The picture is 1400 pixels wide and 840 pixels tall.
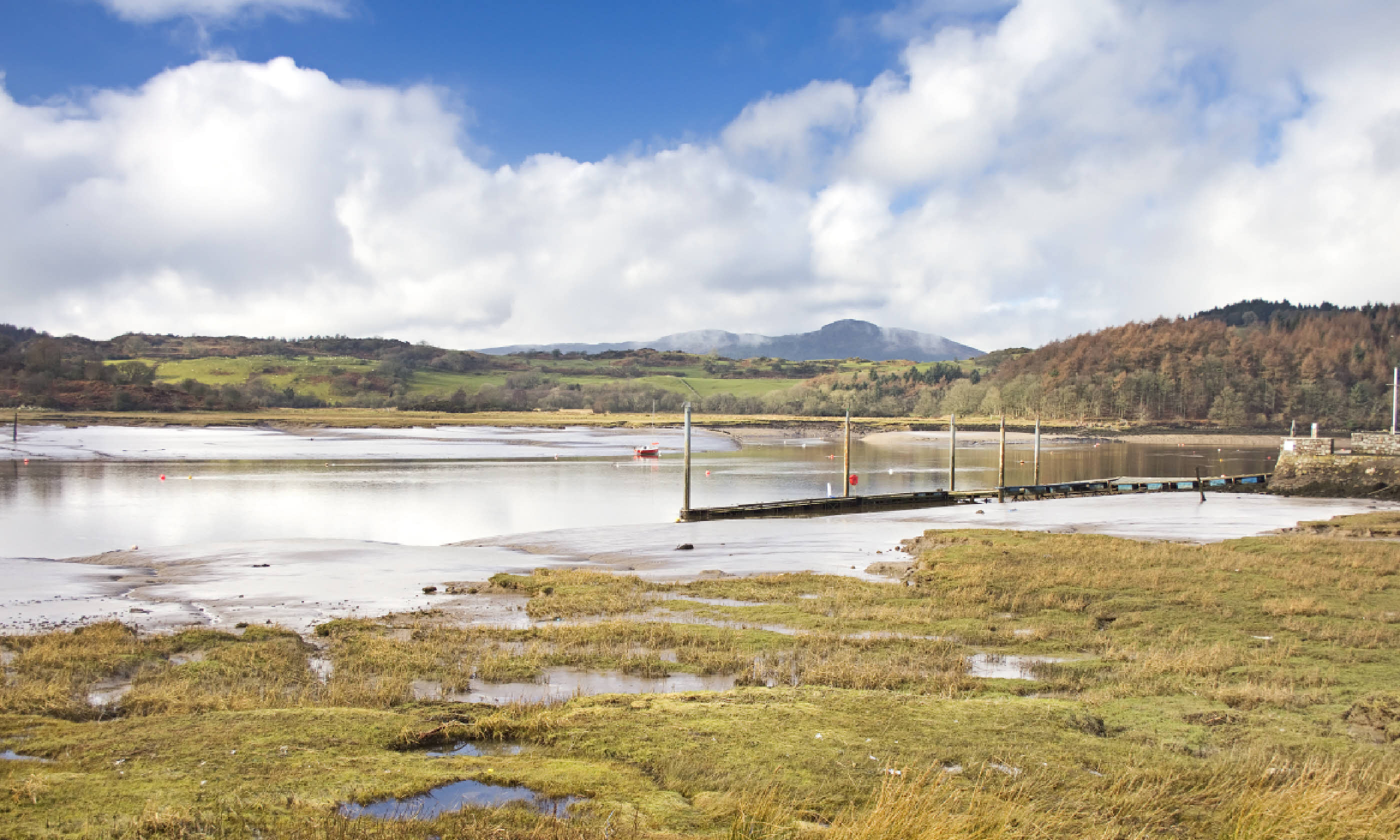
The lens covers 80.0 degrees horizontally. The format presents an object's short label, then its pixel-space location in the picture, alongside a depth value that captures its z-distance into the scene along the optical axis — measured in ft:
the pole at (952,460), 140.15
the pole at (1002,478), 138.62
